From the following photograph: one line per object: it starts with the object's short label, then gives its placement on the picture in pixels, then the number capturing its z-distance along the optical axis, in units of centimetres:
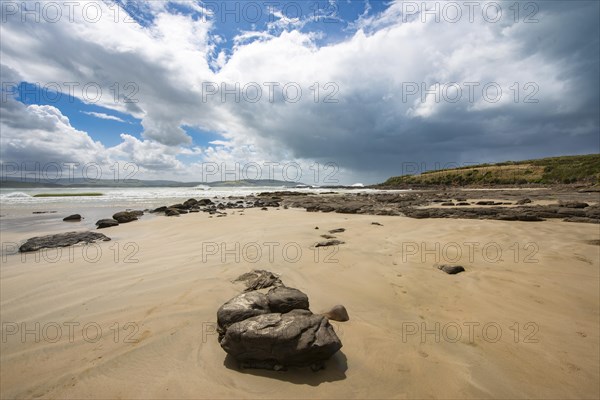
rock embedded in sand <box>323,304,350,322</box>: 378
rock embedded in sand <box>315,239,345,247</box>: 776
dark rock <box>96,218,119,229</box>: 1190
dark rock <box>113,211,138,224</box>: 1348
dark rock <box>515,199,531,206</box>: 1669
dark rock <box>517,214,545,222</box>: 1078
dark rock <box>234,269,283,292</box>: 486
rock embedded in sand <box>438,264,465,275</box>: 568
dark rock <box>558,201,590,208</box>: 1307
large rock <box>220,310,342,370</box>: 271
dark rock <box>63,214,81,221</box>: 1444
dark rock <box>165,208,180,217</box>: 1629
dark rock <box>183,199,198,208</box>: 2131
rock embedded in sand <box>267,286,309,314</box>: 342
